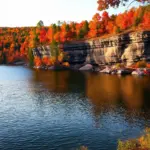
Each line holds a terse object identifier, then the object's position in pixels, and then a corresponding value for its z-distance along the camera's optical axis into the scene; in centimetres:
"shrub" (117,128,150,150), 2861
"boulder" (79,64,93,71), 12955
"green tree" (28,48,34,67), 16260
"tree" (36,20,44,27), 18025
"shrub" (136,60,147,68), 10756
